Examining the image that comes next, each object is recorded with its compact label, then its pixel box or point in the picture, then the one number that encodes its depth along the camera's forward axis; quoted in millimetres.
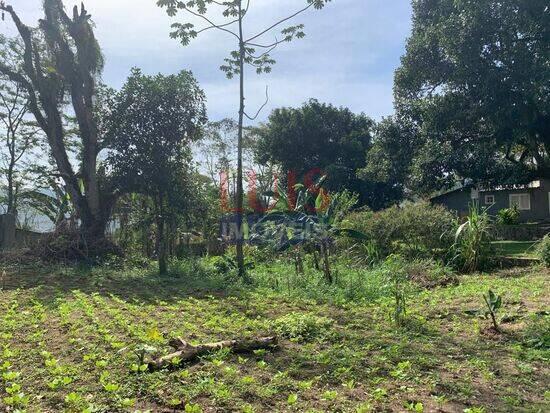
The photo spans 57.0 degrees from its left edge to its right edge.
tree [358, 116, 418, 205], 19016
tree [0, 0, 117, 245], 14633
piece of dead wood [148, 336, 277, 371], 3838
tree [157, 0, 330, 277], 9586
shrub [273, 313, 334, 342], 4863
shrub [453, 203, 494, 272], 10867
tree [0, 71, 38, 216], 21594
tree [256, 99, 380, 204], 27188
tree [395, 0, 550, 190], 14828
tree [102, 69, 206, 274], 13680
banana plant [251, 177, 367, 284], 9547
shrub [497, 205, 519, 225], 23908
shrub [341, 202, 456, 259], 12305
